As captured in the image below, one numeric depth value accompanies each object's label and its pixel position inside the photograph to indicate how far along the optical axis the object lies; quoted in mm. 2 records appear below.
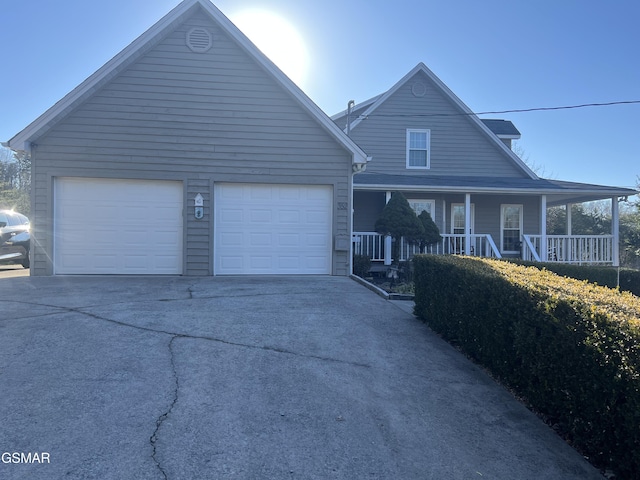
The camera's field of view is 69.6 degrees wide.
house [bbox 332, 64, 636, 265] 15664
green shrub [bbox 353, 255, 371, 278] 12773
